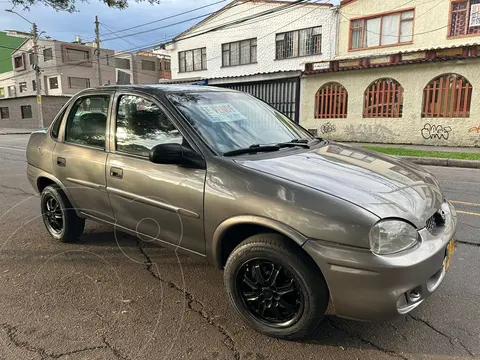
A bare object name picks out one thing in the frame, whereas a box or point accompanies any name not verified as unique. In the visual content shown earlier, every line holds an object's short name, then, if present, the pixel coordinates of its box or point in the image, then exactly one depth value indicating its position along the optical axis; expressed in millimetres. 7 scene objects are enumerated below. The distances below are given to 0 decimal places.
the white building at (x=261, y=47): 20250
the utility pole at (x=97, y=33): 32041
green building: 57434
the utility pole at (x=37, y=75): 29875
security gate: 18880
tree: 9250
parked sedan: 2188
